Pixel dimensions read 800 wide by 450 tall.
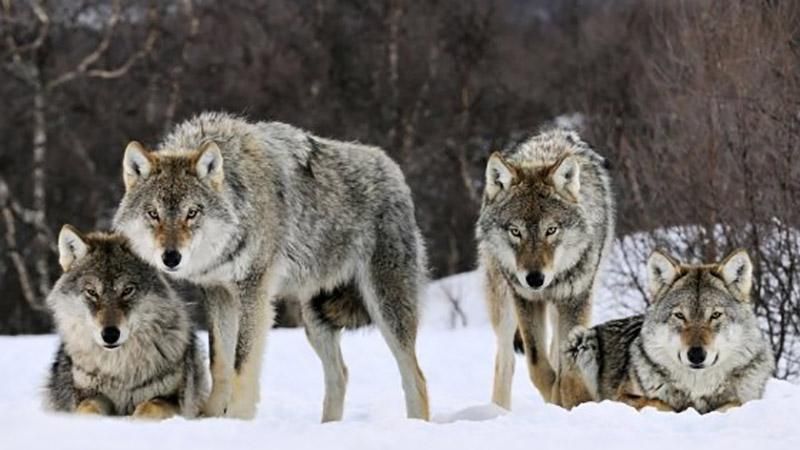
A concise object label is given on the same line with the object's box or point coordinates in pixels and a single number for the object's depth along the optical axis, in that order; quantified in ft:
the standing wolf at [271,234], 43.11
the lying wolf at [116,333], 41.04
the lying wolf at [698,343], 41.39
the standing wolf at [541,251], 46.65
